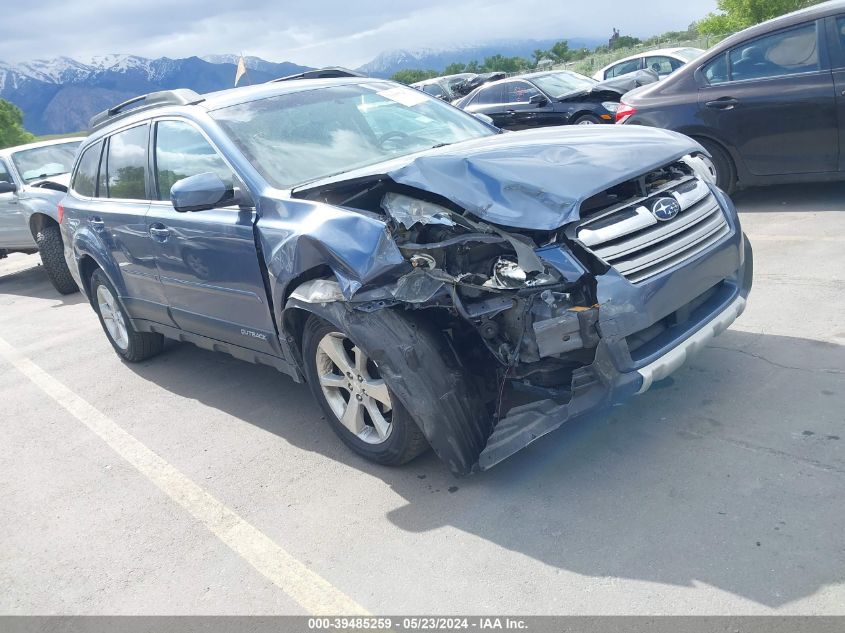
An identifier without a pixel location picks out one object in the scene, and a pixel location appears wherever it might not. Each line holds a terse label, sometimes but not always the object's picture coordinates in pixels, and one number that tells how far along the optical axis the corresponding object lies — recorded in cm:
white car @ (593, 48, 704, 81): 1549
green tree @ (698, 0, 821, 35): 3394
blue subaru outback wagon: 311
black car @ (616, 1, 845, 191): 650
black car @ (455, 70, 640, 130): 1173
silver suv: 958
